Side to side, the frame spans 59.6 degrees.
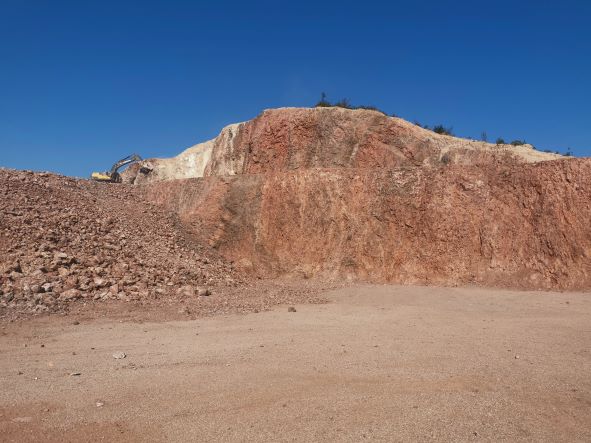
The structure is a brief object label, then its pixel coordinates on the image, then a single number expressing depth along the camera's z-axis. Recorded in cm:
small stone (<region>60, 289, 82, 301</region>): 1038
